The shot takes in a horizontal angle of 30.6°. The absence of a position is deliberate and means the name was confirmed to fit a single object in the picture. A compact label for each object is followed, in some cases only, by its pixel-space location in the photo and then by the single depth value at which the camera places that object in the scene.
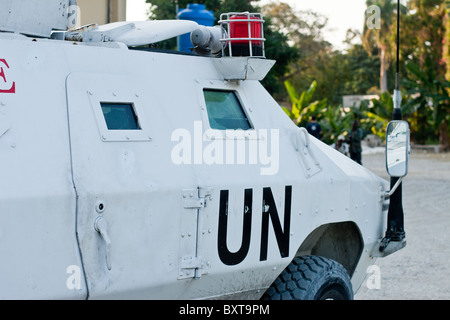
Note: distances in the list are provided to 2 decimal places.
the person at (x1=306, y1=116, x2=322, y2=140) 17.14
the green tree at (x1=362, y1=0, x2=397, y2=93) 45.97
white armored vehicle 3.29
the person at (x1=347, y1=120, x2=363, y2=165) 19.05
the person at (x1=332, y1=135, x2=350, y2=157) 20.54
